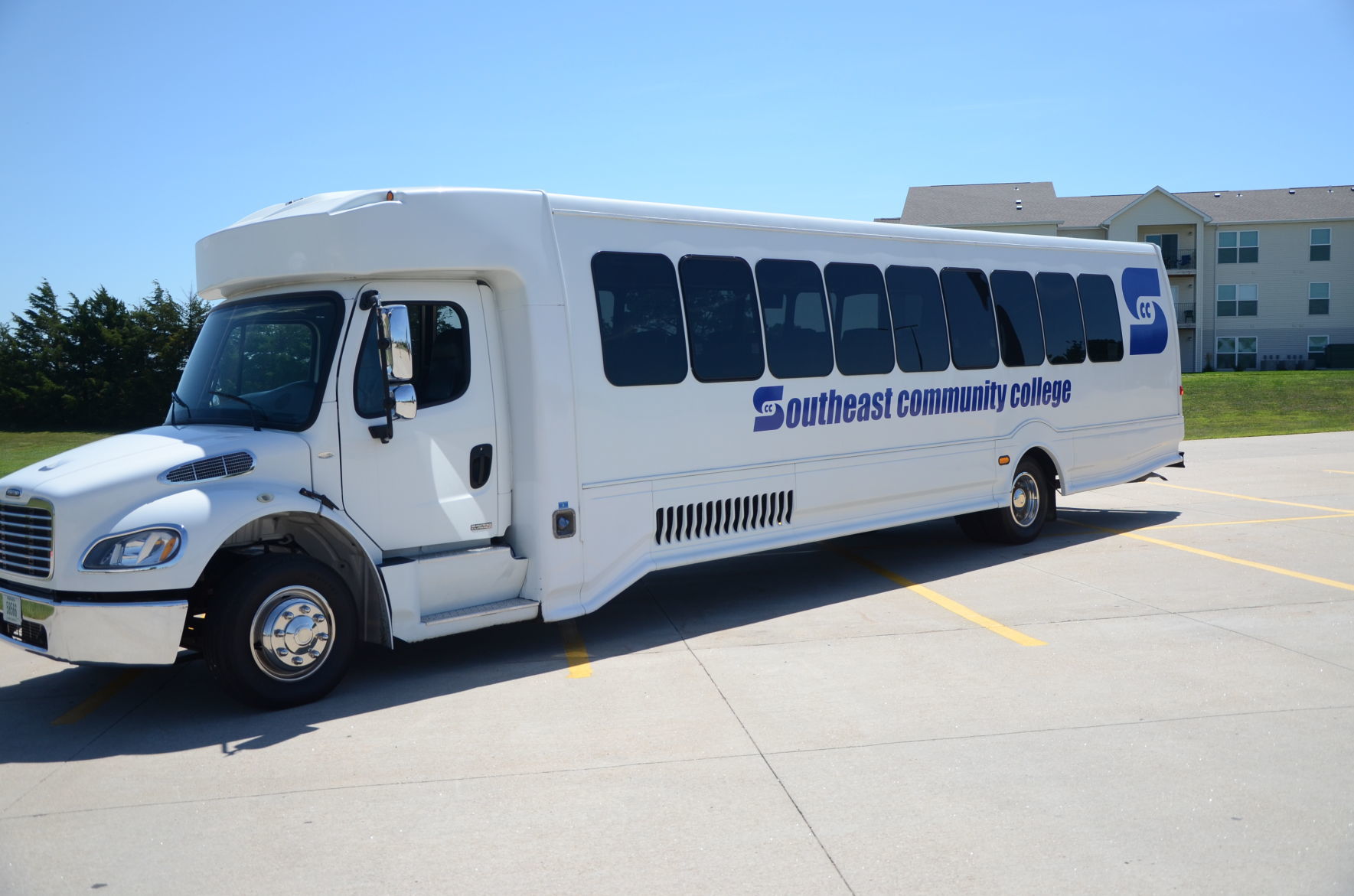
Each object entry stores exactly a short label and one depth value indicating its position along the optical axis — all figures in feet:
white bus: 19.03
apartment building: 157.99
